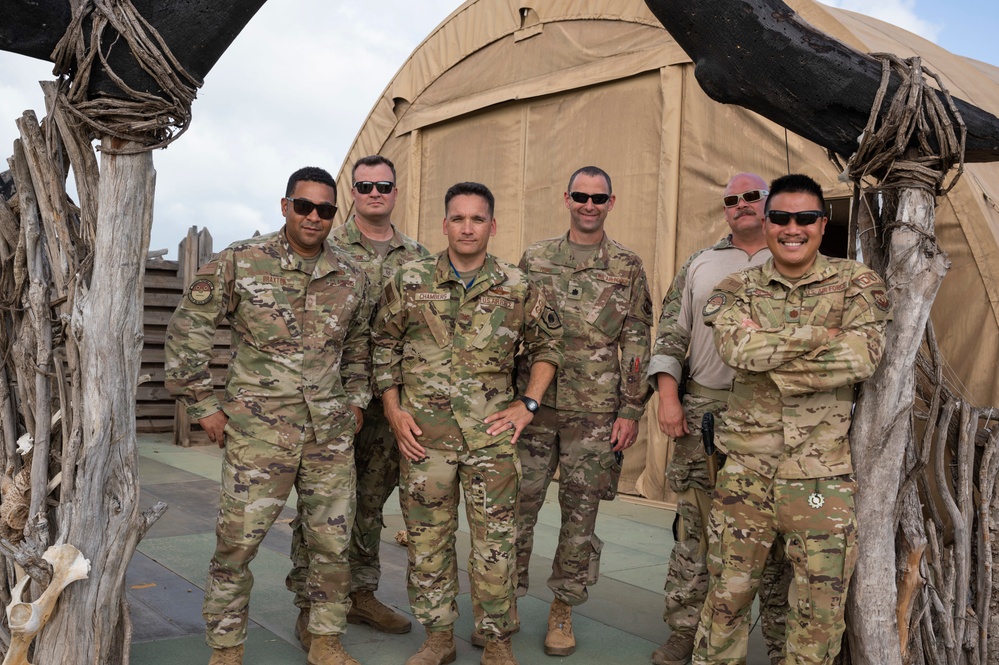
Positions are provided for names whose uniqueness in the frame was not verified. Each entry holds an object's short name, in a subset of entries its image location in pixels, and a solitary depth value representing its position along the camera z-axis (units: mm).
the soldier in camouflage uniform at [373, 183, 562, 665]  3336
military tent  4645
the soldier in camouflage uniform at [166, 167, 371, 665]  3137
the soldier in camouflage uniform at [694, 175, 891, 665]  2736
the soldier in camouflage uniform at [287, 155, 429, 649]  3807
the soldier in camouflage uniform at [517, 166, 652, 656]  3691
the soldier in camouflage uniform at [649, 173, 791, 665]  3455
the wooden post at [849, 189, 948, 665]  2895
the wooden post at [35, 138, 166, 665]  2727
